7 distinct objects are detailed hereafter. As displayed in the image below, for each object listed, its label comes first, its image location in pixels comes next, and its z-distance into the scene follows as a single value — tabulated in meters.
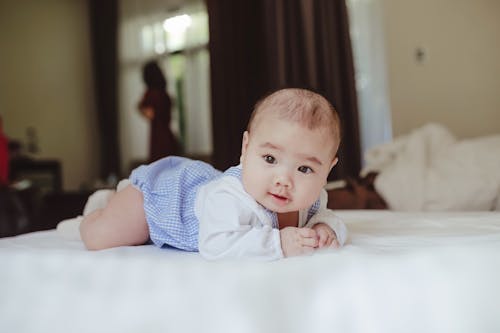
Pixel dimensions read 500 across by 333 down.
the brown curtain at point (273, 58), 2.70
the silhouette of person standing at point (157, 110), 3.91
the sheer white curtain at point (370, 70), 2.97
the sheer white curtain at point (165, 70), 4.98
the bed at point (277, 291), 0.78
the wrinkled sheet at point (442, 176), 1.73
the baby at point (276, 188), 0.90
